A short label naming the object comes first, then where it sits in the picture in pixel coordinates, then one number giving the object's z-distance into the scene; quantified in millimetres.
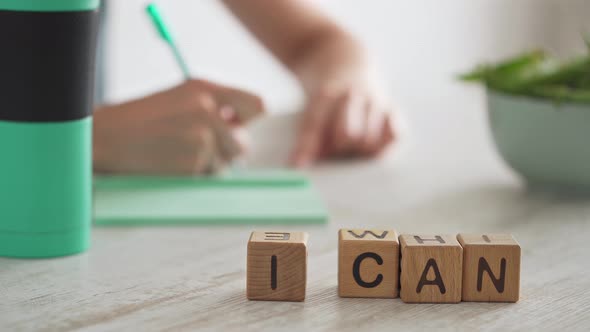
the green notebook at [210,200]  945
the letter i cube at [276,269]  792
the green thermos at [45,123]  809
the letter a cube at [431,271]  795
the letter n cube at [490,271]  799
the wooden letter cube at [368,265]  800
